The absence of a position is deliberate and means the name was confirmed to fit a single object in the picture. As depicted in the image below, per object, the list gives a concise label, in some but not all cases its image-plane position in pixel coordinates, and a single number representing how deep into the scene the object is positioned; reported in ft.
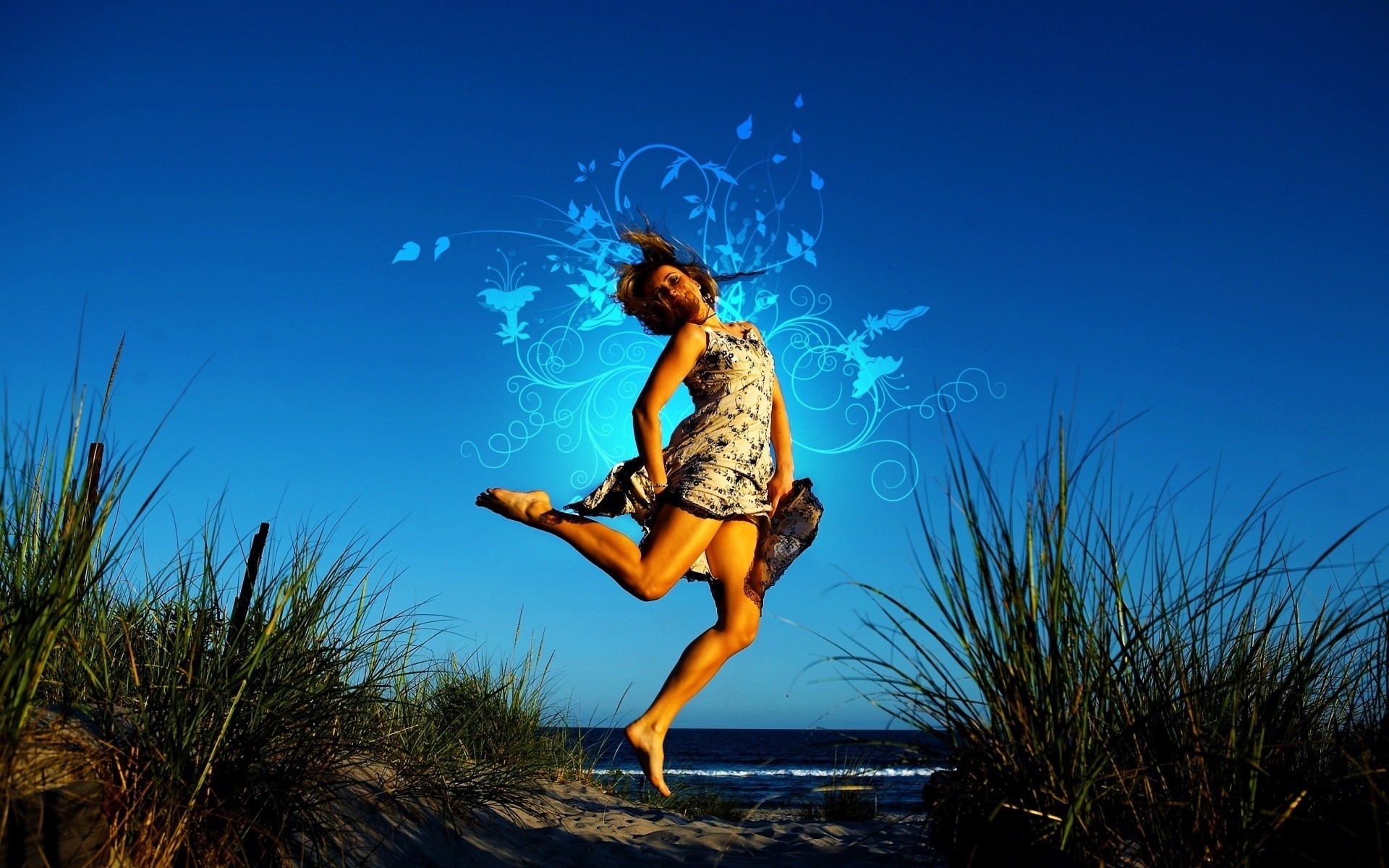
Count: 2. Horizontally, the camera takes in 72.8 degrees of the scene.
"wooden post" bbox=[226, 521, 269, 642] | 9.45
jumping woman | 12.17
